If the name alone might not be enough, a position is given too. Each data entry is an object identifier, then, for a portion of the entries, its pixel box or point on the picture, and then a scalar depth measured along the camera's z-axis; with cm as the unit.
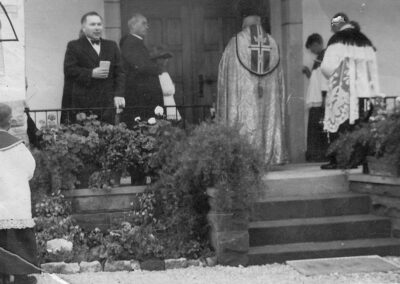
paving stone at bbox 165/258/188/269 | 773
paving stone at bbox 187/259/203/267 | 776
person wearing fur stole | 947
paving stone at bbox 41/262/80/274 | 749
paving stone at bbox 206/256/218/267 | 775
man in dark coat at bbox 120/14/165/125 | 990
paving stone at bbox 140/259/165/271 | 766
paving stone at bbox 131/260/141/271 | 766
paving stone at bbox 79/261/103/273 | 759
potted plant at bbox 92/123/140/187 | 849
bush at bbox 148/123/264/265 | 771
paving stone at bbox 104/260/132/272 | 764
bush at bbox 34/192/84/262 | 780
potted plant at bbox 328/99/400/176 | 838
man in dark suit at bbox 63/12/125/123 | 941
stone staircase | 803
